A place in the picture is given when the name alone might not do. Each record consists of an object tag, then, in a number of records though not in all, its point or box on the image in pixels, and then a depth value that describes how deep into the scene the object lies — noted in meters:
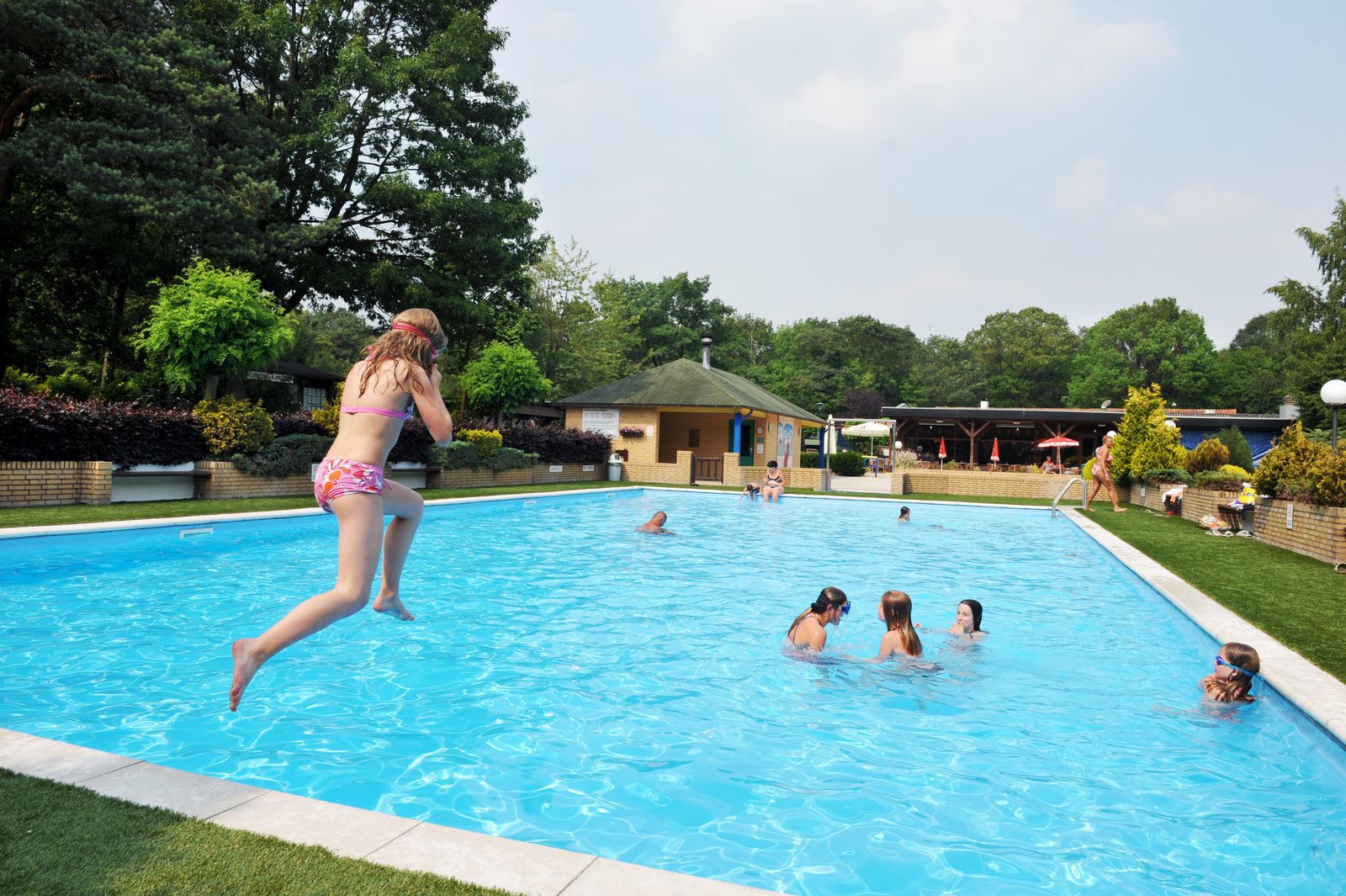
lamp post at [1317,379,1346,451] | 13.75
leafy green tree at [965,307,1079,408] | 74.25
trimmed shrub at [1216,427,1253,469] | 29.25
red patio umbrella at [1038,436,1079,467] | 38.47
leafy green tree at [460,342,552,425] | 25.50
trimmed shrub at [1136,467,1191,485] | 21.61
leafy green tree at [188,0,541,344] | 23.92
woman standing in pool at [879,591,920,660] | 6.92
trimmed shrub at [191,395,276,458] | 16.73
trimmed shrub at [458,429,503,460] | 23.19
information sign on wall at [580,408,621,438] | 33.72
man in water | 15.97
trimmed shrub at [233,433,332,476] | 17.31
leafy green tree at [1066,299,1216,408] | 71.75
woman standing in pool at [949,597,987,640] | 7.98
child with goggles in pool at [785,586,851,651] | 7.04
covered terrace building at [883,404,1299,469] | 39.09
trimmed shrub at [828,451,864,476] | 36.22
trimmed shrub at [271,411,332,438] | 18.59
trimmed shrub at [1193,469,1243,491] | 17.41
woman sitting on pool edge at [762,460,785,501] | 23.67
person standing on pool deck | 23.39
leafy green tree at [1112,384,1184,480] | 23.61
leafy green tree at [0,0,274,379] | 18.12
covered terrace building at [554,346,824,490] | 30.41
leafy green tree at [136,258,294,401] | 16.91
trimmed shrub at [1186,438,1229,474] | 21.22
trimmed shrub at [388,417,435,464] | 21.07
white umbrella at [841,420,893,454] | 40.31
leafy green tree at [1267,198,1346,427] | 38.06
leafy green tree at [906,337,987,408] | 73.94
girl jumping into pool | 3.34
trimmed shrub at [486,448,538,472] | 24.14
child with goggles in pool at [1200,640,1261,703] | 5.66
